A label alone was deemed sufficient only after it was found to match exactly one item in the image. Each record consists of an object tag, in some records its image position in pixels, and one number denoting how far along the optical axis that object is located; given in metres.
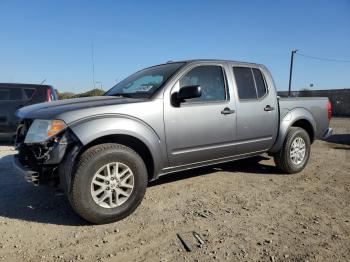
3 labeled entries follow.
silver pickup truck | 3.38
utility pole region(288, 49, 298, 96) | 35.84
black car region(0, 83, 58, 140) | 8.59
